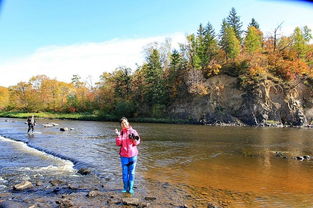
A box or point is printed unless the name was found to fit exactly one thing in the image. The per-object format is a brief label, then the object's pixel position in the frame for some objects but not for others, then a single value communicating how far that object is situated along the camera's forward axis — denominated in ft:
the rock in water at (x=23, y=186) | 33.78
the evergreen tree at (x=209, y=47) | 233.14
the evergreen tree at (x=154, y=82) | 226.99
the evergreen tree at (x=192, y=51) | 228.63
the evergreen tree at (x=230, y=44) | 222.89
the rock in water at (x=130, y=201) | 29.14
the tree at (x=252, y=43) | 223.30
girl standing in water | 32.42
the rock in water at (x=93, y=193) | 31.89
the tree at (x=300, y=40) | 215.31
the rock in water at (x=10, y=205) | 28.32
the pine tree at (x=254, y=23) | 320.72
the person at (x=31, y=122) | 106.32
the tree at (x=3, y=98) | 324.72
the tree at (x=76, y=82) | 392.47
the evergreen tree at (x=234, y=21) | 309.51
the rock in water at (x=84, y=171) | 43.58
